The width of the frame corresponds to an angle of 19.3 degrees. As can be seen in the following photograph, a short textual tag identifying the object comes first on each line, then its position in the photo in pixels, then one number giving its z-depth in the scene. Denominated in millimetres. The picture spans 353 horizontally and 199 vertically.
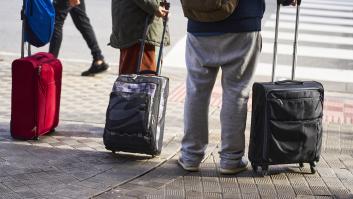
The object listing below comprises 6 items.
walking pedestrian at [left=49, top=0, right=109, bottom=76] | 12470
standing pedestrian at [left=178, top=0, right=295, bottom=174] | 7029
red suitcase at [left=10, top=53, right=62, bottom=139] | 8063
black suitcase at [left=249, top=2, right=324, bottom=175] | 7051
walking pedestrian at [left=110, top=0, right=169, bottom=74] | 8223
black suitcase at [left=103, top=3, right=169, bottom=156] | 7424
